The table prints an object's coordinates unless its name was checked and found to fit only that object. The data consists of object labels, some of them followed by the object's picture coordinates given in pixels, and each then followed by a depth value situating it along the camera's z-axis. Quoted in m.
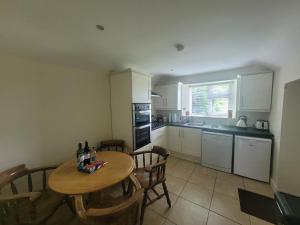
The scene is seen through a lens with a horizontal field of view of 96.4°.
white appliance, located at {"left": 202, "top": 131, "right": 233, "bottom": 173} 2.80
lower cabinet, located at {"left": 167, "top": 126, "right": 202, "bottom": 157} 3.24
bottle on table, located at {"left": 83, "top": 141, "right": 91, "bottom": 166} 1.63
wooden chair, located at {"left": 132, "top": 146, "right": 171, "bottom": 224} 1.73
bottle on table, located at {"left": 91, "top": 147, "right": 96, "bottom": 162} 1.74
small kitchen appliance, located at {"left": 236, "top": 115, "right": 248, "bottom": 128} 2.95
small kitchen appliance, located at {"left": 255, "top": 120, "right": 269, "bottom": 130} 2.74
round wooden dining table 1.24
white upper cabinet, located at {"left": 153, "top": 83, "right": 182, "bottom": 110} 3.73
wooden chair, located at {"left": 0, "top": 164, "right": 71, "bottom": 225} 1.16
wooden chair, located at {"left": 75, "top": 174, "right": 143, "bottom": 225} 0.96
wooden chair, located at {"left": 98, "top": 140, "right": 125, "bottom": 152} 2.70
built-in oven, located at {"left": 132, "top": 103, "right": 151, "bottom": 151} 2.67
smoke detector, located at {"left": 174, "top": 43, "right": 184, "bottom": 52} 1.92
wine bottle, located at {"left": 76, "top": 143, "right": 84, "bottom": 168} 1.56
